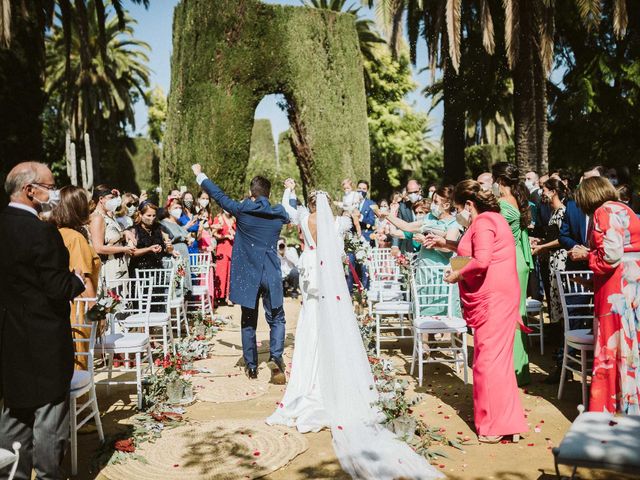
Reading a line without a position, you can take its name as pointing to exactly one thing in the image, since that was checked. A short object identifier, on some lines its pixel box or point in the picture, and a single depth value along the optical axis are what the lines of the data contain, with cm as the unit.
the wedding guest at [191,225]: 991
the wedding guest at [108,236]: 627
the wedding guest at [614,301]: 401
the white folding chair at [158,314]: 594
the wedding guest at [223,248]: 1069
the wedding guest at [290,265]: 1149
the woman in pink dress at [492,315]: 426
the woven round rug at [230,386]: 559
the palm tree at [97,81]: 2858
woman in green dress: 563
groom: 595
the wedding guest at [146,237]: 709
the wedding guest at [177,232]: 855
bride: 439
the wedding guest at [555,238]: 632
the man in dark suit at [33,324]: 306
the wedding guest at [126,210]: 815
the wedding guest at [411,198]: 923
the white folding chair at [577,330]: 476
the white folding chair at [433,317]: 569
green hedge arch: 1241
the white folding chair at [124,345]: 492
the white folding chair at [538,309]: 673
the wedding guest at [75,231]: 460
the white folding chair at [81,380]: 382
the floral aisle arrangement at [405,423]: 415
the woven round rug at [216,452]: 388
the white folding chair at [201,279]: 899
